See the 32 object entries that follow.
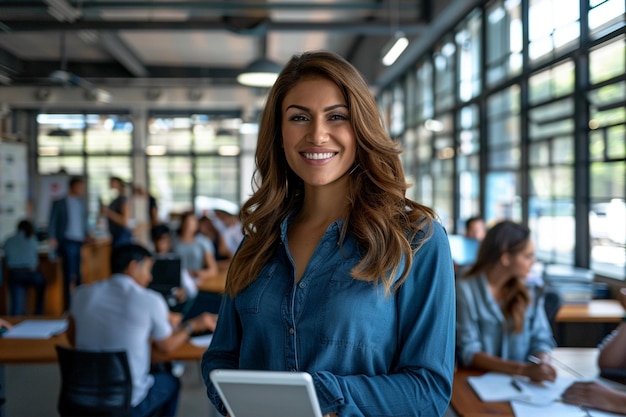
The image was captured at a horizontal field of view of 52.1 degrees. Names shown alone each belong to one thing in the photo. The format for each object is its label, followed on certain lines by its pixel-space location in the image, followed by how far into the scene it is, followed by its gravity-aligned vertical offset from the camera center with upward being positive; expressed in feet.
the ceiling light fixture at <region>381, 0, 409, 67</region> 21.62 +5.55
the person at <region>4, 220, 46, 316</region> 23.88 -2.16
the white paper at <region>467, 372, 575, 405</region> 7.91 -2.36
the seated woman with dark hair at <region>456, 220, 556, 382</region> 9.71 -1.55
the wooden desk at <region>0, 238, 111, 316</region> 24.90 -3.15
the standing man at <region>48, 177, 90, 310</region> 26.99 -1.31
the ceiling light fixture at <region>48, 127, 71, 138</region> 46.85 +5.45
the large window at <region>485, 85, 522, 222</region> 20.99 +1.72
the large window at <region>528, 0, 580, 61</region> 16.26 +4.88
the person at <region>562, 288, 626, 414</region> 7.23 -2.18
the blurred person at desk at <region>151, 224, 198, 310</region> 16.17 -1.37
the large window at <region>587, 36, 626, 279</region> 14.60 +1.16
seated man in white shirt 10.14 -1.85
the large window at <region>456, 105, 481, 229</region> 24.98 +1.80
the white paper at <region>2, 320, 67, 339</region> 12.09 -2.43
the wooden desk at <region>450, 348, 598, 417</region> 7.59 -2.41
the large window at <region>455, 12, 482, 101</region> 24.58 +6.03
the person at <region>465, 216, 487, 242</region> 21.47 -0.74
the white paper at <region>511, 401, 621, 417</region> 7.23 -2.35
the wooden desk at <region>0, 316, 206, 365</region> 10.73 -2.52
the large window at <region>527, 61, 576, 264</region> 17.24 +1.22
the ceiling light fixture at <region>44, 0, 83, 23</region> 23.20 +7.57
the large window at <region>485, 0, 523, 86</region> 20.27 +5.61
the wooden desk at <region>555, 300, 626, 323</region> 13.80 -2.35
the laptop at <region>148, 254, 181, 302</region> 15.99 -1.71
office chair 9.36 -2.64
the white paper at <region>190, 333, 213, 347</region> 11.65 -2.48
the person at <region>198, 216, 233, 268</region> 25.31 -1.32
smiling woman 3.91 -0.41
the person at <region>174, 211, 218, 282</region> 20.80 -1.44
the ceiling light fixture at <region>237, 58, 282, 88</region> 19.39 +4.06
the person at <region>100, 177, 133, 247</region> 29.76 -0.62
